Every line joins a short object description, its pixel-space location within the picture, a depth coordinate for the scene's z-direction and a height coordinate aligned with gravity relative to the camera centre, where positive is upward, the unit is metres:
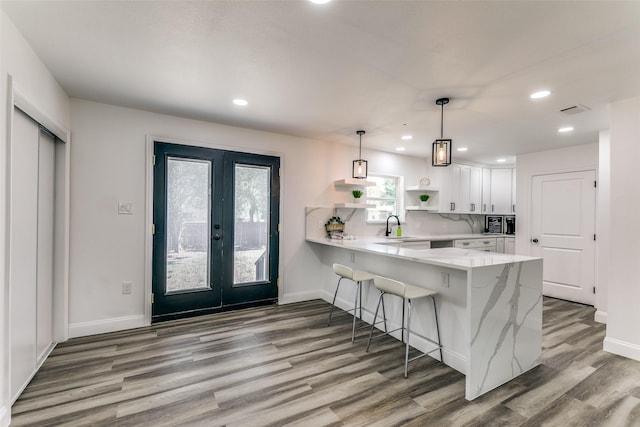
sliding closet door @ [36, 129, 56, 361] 2.56 -0.28
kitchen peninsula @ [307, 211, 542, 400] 2.21 -0.77
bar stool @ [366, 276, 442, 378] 2.51 -0.66
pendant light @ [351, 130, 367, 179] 3.97 +0.58
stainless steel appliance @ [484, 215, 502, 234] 6.48 -0.19
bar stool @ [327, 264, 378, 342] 3.14 -0.65
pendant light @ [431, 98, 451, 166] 2.74 +0.57
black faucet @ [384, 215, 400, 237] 5.27 -0.27
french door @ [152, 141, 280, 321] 3.54 -0.22
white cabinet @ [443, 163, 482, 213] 5.84 +0.52
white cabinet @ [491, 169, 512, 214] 6.36 +0.51
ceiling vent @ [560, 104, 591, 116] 3.07 +1.10
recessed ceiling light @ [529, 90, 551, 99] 2.74 +1.12
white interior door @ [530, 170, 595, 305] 4.47 -0.25
